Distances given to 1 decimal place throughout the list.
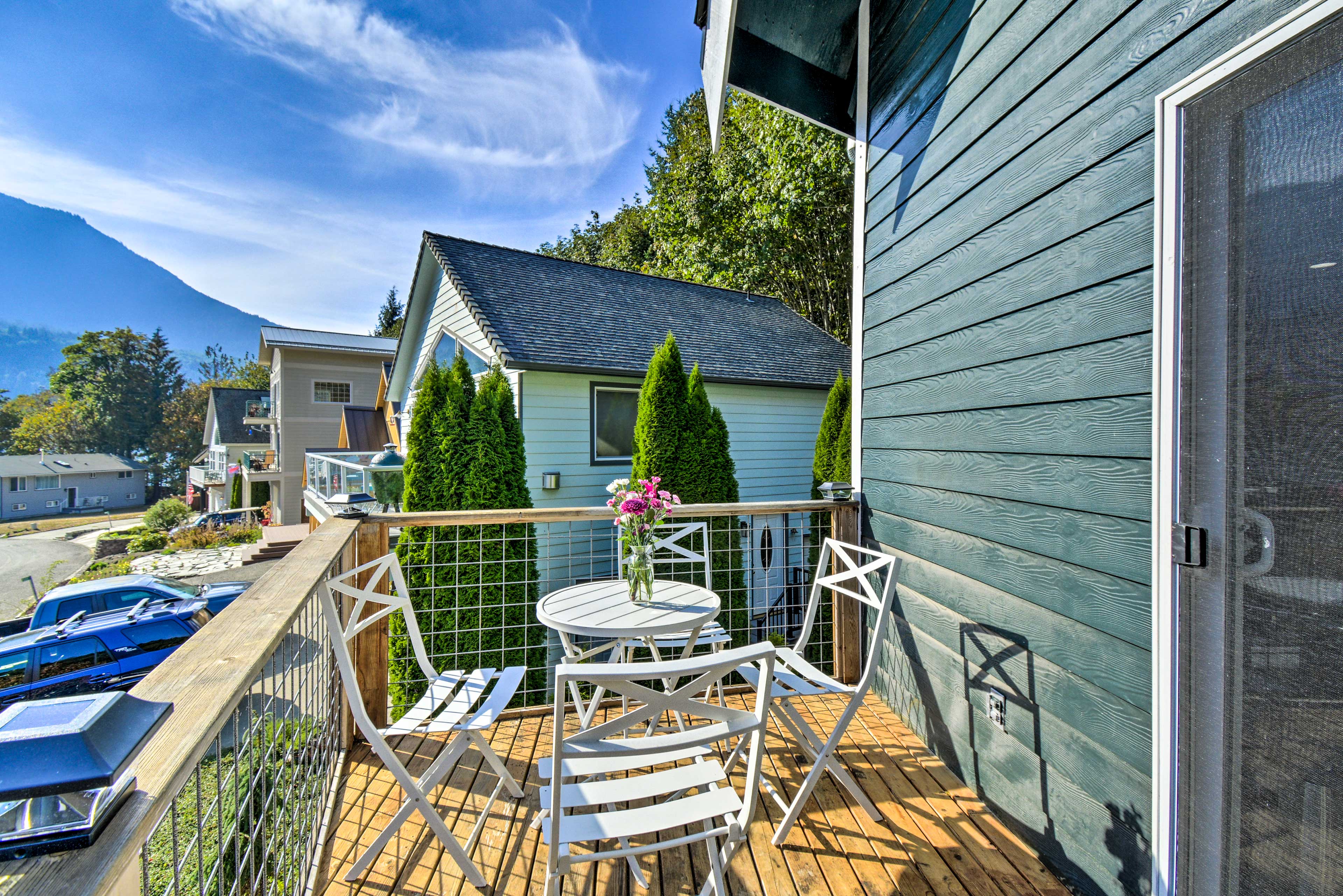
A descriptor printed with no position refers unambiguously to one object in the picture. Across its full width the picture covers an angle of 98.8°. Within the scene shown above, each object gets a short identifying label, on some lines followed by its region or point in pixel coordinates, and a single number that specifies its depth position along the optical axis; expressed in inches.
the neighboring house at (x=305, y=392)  716.0
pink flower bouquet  102.2
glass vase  102.0
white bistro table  87.0
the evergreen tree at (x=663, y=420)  246.4
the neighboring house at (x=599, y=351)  269.3
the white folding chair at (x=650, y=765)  52.2
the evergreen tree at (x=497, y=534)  207.5
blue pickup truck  403.5
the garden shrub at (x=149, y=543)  781.9
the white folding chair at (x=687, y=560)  111.0
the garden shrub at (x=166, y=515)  915.4
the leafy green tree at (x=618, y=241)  748.6
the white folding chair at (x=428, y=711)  70.6
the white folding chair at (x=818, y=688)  80.3
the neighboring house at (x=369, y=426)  553.9
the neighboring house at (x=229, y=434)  1050.7
